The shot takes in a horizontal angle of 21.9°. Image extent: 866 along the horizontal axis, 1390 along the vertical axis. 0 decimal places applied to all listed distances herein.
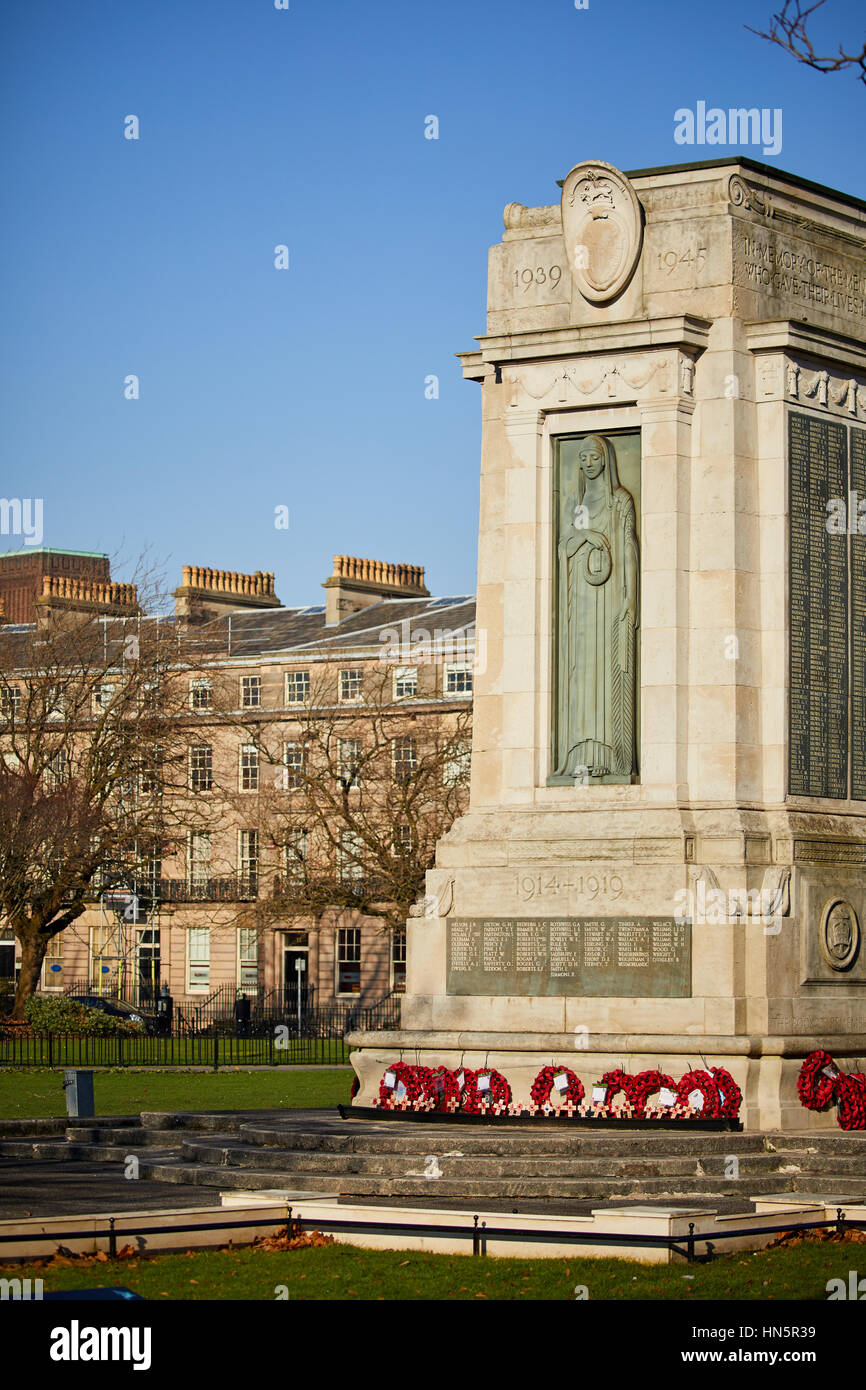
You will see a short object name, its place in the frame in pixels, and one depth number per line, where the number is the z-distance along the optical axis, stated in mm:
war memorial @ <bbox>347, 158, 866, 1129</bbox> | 22406
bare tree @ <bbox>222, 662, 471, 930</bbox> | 58344
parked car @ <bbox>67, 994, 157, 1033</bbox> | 60688
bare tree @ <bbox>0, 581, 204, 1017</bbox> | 57031
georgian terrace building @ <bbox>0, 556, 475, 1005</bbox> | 70250
